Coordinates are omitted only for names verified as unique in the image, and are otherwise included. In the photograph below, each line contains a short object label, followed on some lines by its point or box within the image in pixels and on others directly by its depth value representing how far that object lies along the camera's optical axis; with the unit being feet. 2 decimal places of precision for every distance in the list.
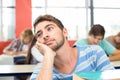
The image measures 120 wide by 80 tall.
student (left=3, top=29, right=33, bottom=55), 14.32
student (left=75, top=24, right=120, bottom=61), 9.80
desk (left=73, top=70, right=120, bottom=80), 2.34
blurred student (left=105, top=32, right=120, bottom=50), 12.35
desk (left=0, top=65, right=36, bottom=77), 7.73
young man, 3.95
